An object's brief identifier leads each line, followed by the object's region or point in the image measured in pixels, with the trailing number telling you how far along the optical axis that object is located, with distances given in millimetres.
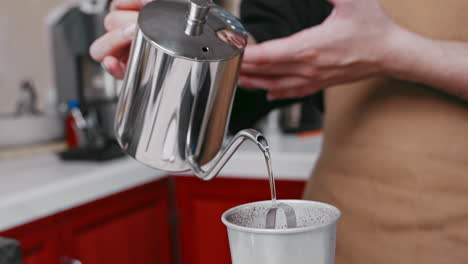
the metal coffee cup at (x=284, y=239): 336
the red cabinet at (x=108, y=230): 1077
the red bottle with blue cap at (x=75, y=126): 1564
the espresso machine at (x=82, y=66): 1542
